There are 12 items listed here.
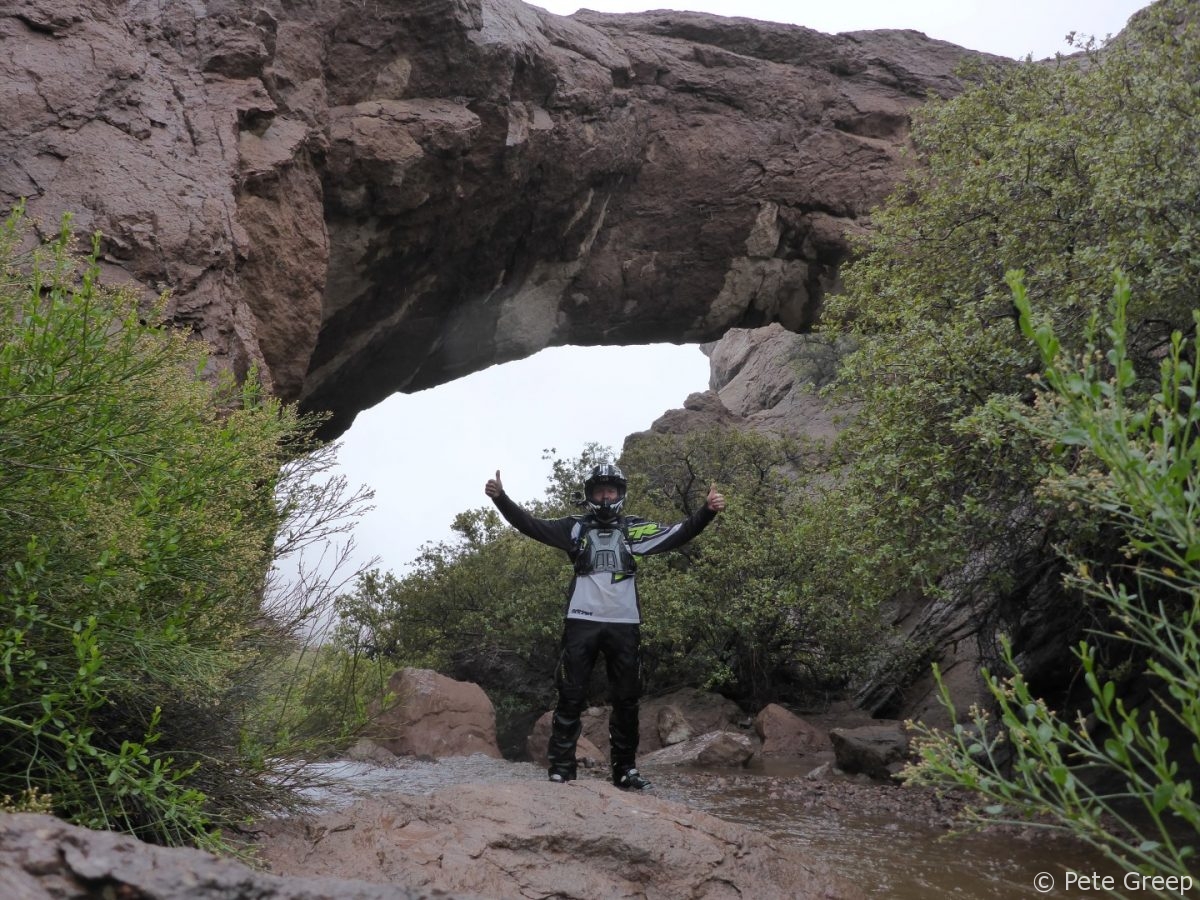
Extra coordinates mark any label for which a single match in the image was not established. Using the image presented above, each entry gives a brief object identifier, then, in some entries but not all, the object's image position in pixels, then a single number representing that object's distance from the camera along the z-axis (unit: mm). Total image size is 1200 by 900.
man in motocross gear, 6078
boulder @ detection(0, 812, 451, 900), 1704
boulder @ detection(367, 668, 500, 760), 11344
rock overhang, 8539
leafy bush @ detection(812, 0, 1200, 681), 6762
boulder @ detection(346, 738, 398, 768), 8891
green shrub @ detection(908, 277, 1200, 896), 1815
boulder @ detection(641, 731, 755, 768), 10953
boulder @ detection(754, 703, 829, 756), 12477
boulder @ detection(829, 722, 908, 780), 9414
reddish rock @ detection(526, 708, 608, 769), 11094
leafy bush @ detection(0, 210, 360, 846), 3178
